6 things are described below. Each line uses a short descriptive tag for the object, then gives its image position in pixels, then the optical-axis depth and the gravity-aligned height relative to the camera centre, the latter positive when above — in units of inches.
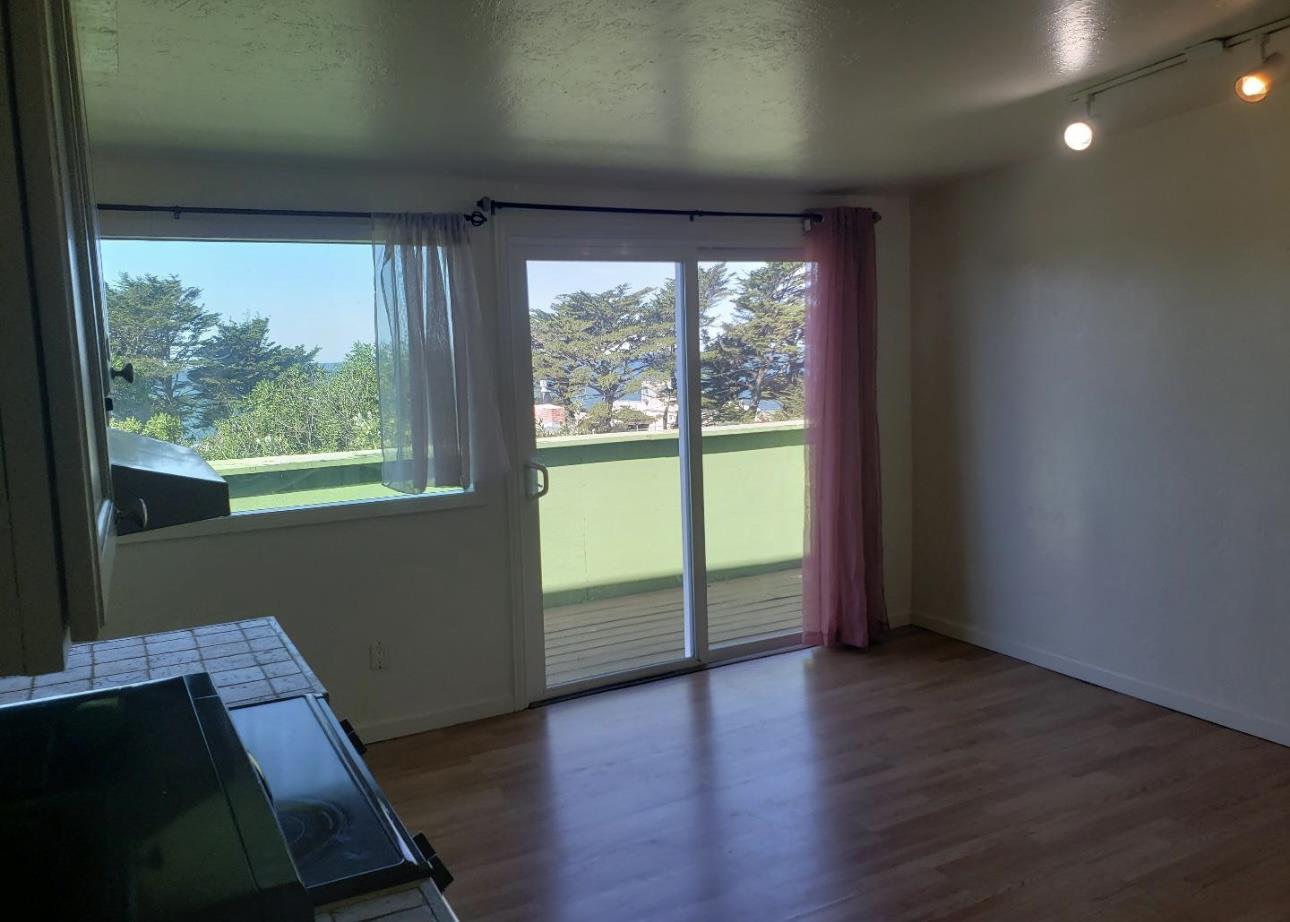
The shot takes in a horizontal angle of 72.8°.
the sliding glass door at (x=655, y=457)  149.7 -11.8
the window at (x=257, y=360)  121.3 +7.7
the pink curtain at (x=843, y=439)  165.0 -10.4
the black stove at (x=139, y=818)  32.4 -17.1
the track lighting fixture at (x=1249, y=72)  91.3 +34.2
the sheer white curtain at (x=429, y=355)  131.6 +7.5
